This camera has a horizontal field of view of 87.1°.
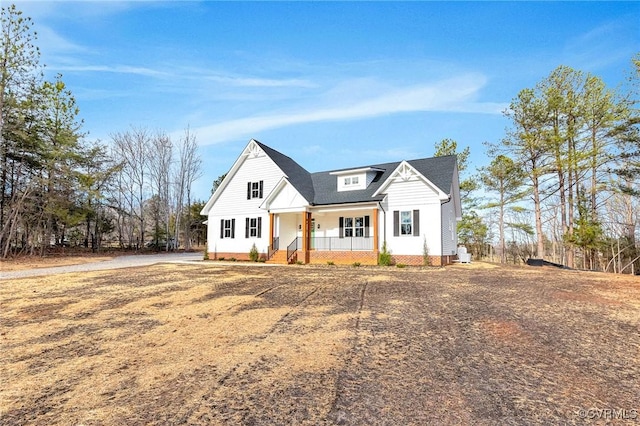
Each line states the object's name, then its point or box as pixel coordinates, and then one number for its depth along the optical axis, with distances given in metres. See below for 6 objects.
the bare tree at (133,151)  37.34
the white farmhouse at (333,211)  18.28
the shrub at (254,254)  21.78
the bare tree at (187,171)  40.03
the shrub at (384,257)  18.19
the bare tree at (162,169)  38.62
